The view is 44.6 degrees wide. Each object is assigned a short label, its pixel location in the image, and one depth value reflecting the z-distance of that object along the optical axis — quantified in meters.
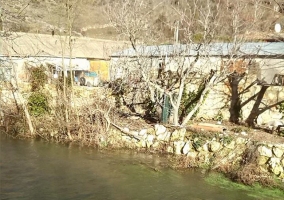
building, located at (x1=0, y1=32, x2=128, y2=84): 23.22
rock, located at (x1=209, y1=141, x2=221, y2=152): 14.21
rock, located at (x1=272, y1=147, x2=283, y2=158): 13.09
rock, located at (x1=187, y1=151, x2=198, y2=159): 14.28
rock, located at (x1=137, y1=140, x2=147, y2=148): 15.86
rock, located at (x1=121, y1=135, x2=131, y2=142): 16.17
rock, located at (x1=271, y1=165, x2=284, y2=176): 12.73
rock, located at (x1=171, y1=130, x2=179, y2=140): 15.45
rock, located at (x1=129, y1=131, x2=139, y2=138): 16.00
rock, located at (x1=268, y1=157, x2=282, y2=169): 12.85
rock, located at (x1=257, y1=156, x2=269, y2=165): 13.07
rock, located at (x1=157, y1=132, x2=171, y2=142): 15.61
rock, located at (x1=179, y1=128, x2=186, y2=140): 15.41
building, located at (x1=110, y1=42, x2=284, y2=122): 16.53
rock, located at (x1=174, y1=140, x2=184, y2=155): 15.01
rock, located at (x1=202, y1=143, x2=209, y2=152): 14.41
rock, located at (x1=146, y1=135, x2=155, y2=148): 15.79
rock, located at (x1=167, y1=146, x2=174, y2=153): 15.23
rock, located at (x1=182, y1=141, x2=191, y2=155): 14.75
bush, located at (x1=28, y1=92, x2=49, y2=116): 18.77
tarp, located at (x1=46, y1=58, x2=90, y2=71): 26.50
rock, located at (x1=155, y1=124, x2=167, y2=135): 15.84
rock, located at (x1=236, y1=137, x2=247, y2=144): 14.02
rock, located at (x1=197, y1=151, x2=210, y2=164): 13.97
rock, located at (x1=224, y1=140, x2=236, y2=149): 14.06
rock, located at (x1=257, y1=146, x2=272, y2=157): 13.17
